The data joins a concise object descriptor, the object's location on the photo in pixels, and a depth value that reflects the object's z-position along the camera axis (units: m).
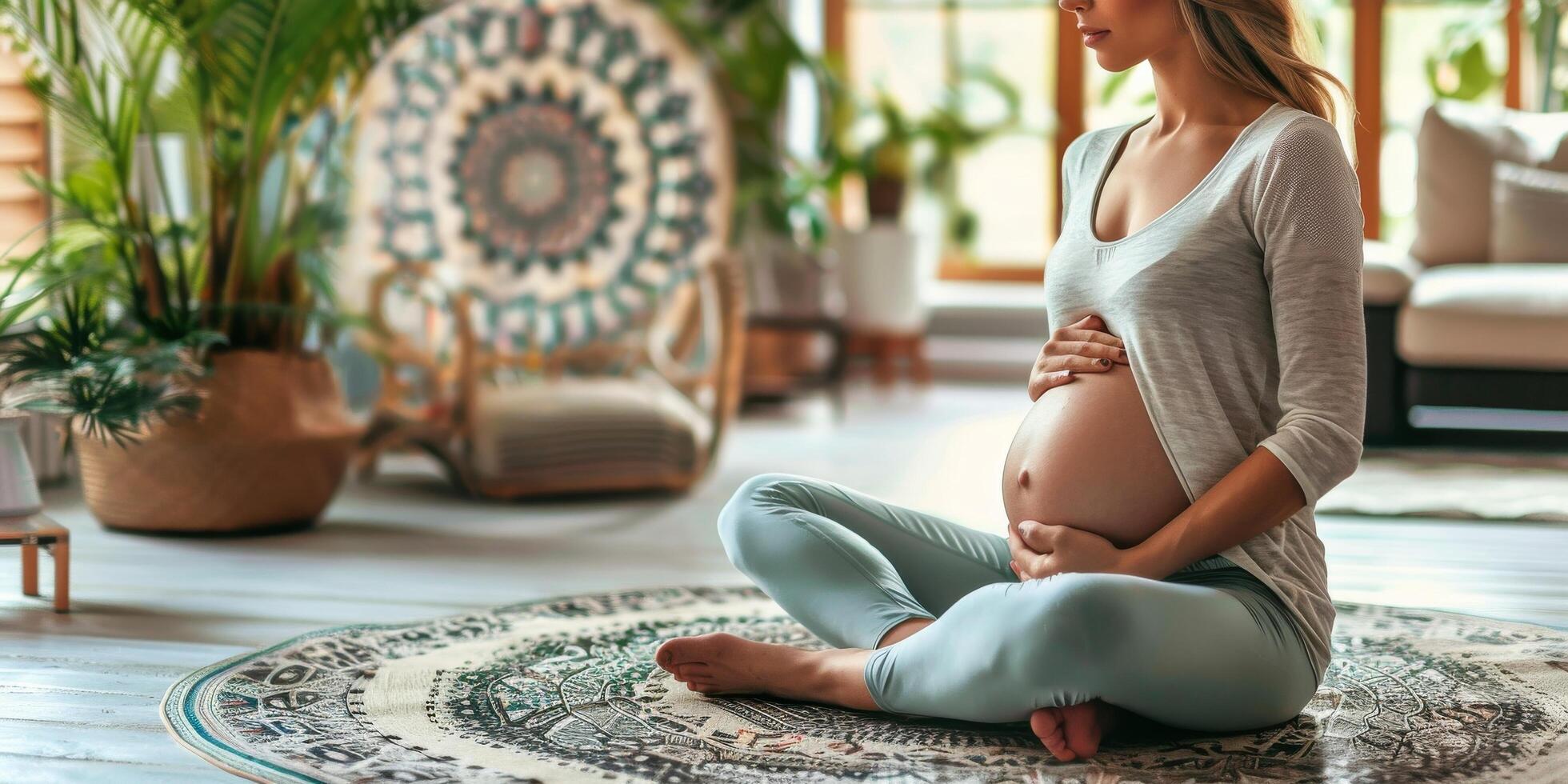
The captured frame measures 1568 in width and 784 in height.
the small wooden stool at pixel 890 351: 6.06
